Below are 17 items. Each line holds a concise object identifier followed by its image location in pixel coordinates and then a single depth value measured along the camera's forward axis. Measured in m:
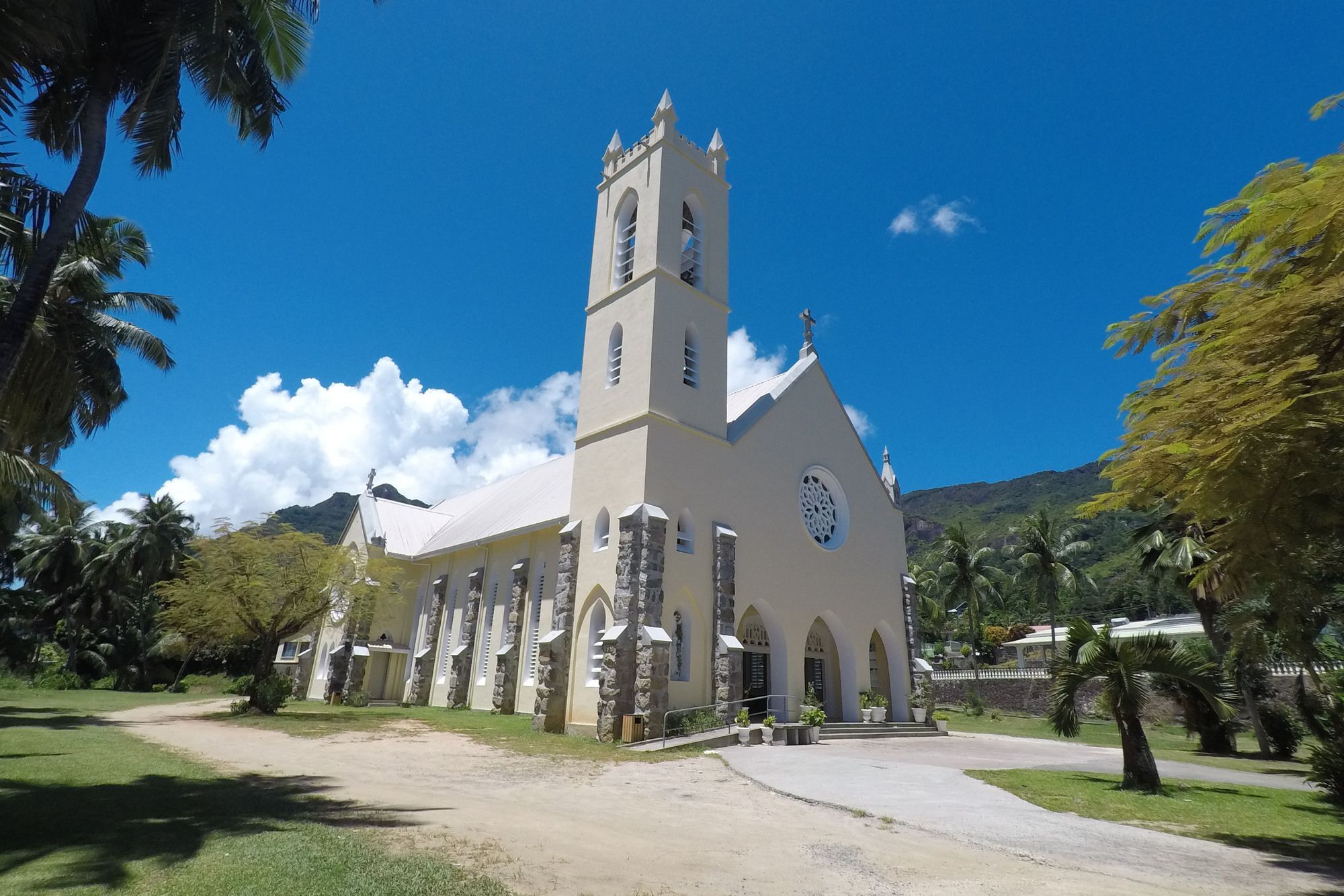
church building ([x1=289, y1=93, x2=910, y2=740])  19.52
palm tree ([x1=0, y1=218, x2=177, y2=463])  11.81
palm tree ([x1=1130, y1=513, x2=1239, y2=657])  21.17
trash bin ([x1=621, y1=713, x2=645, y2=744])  17.14
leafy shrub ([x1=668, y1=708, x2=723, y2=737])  18.33
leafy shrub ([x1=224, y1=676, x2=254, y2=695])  31.25
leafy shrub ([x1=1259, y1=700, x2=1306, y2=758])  18.64
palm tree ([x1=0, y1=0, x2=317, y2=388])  8.94
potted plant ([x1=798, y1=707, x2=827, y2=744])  18.84
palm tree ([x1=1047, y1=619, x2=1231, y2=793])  11.28
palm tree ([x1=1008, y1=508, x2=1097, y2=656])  40.16
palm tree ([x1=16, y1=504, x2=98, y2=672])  41.25
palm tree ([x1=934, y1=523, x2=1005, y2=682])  42.00
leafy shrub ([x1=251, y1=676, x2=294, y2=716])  21.78
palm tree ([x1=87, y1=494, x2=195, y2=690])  40.84
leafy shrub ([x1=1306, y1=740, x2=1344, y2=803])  10.45
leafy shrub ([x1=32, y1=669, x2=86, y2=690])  34.78
